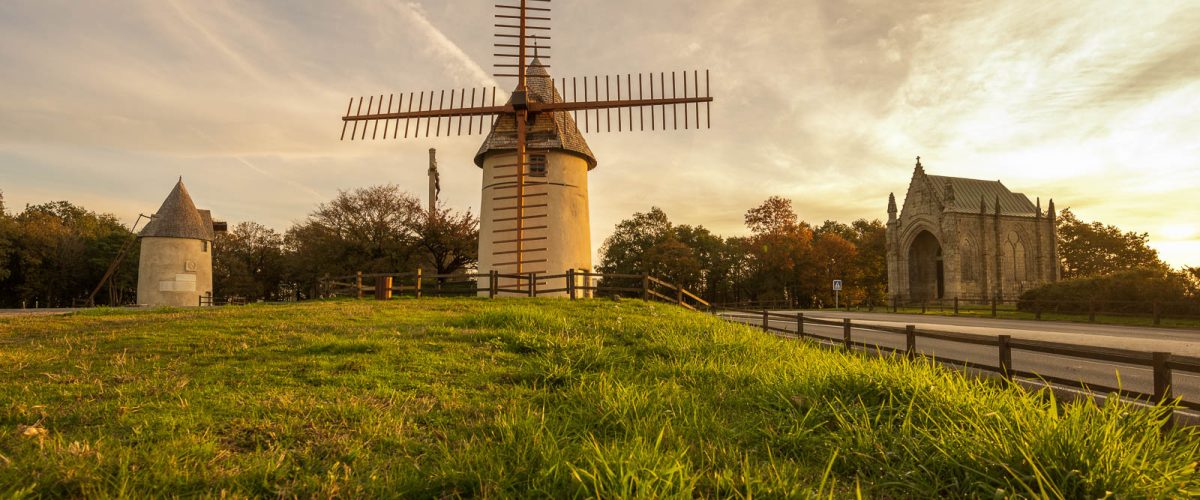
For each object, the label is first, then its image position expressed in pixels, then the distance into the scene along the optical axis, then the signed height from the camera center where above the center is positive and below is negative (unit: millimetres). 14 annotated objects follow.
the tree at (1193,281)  22438 -45
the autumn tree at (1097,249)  64250 +3484
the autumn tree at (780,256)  58281 +2380
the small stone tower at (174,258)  36000 +1365
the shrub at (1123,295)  22625 -626
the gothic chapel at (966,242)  53656 +3599
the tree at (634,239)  60656 +4287
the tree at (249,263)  52625 +1537
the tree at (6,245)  46000 +2803
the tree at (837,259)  59219 +2140
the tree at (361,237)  36125 +2735
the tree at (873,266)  65500 +1587
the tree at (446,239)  36812 +2555
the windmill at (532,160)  24375 +5263
